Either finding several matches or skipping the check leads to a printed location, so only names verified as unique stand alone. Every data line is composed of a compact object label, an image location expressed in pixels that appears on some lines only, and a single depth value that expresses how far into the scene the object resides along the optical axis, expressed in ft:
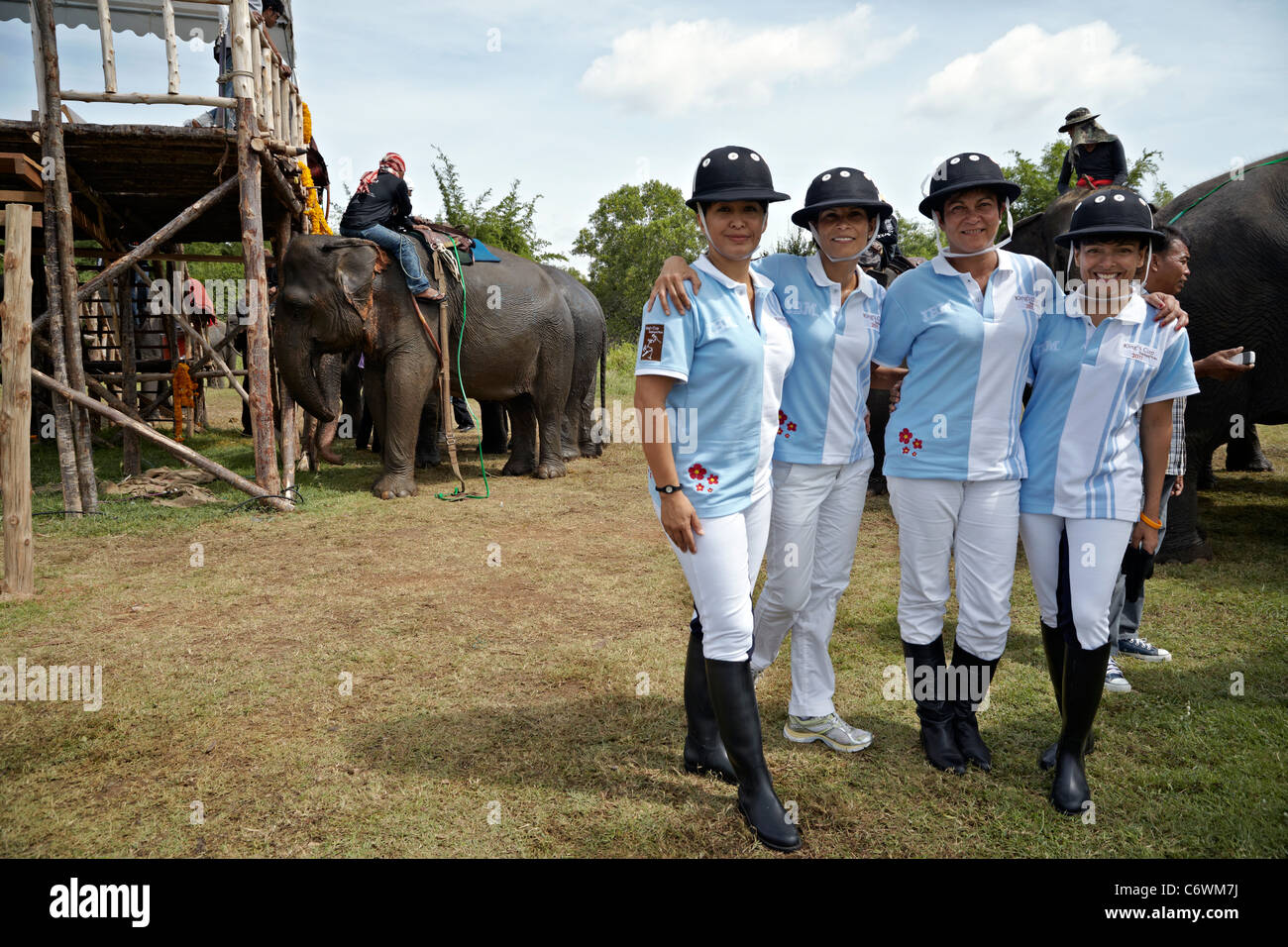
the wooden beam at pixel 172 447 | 23.53
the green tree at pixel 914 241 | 141.90
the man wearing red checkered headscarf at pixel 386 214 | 28.50
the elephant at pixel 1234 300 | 19.34
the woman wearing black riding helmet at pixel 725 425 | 8.93
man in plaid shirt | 11.75
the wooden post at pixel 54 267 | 23.21
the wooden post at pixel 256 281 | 25.22
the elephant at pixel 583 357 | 37.50
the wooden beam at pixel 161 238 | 24.71
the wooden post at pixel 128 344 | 34.76
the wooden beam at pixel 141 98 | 23.00
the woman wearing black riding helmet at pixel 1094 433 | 9.75
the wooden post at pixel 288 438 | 29.35
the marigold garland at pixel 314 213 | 37.73
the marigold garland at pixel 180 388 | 40.19
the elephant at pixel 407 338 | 28.35
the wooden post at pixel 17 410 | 17.53
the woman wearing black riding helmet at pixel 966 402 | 10.21
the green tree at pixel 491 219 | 72.69
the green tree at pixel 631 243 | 133.08
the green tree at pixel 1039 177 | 106.93
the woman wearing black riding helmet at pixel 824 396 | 10.16
